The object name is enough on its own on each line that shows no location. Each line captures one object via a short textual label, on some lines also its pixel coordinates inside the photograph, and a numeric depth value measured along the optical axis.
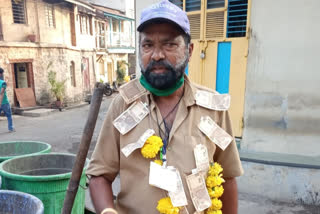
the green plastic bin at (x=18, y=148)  3.25
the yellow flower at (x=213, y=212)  1.40
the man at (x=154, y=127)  1.27
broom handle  1.29
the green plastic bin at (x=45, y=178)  2.26
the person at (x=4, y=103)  7.04
